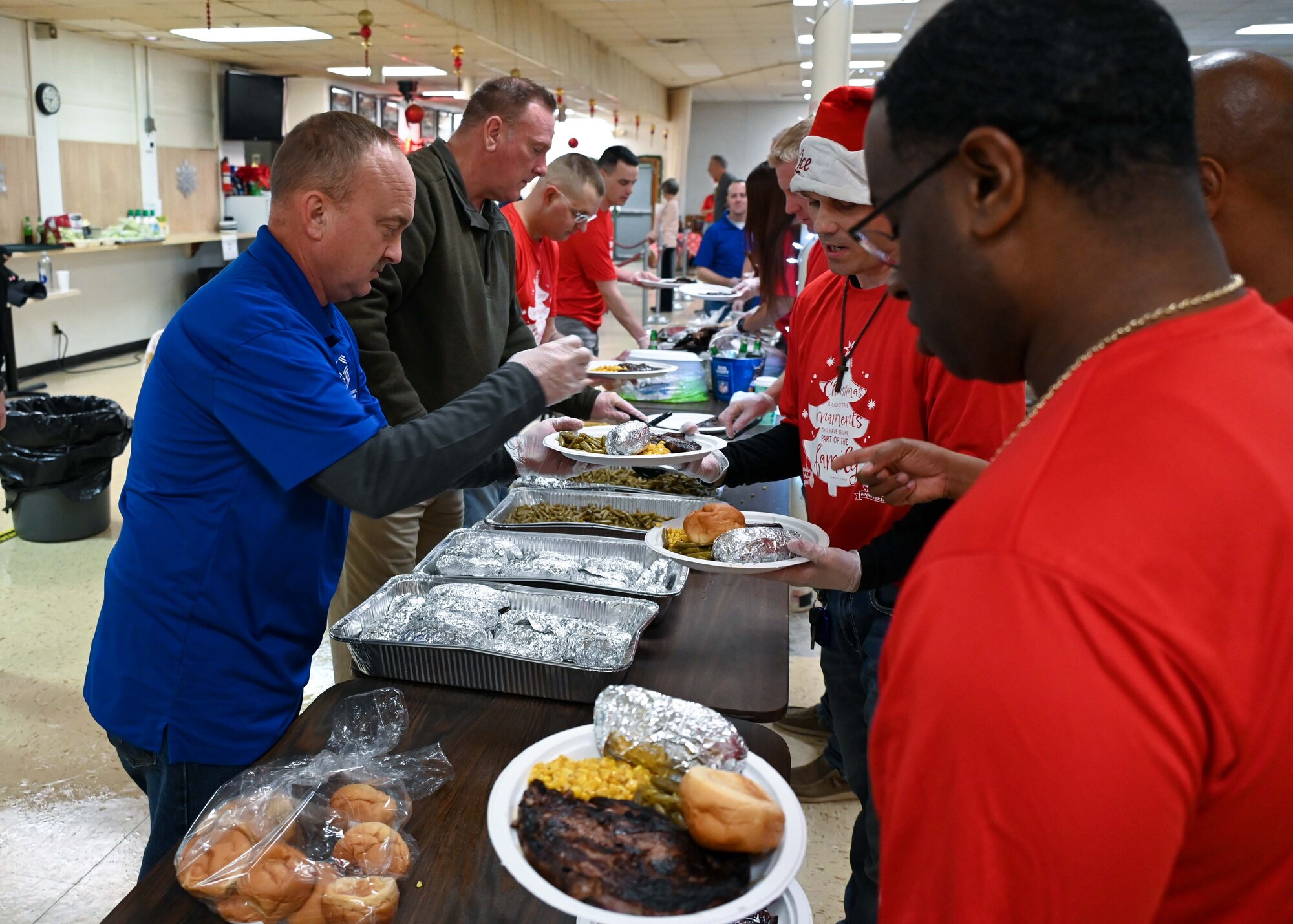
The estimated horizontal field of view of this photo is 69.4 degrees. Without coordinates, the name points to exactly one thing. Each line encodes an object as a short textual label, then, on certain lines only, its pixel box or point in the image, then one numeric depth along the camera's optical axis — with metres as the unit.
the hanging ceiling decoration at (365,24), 6.03
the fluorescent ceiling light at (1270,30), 11.00
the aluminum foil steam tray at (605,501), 2.41
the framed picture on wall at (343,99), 12.72
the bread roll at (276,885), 1.05
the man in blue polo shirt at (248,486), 1.40
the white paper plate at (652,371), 3.59
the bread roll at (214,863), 1.06
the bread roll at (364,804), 1.19
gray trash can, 4.30
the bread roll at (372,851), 1.11
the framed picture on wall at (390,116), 14.45
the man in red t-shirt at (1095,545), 0.52
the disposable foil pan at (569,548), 2.01
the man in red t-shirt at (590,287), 5.44
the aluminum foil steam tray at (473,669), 1.49
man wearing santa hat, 1.58
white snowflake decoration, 10.54
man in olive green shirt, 2.56
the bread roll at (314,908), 1.05
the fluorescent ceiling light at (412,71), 11.53
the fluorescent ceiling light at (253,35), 9.14
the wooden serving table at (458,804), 1.07
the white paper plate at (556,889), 0.84
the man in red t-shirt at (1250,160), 1.21
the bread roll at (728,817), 0.92
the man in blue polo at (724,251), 7.44
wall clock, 8.33
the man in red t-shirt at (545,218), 3.87
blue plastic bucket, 3.78
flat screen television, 11.11
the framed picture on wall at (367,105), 13.53
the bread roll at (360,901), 1.03
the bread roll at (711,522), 1.78
